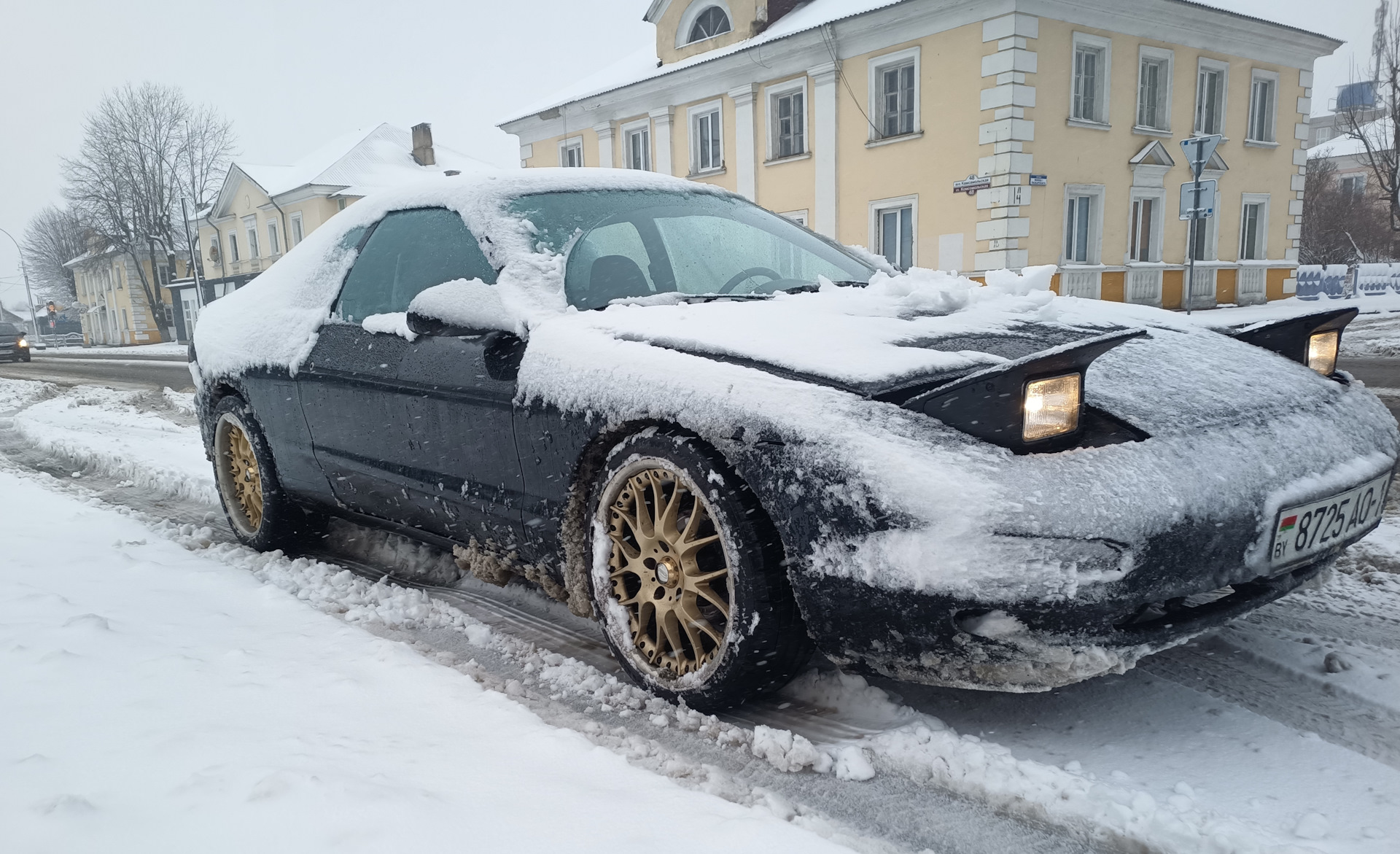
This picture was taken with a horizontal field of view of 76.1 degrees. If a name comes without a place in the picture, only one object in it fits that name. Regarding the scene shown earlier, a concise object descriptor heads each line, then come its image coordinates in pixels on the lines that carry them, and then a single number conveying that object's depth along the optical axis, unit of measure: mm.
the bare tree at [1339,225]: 40781
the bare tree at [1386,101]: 28703
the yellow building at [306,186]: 37000
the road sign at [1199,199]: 11086
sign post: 10969
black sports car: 1738
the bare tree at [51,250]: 78062
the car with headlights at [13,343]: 27797
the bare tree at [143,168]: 40594
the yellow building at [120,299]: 47594
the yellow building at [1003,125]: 16812
